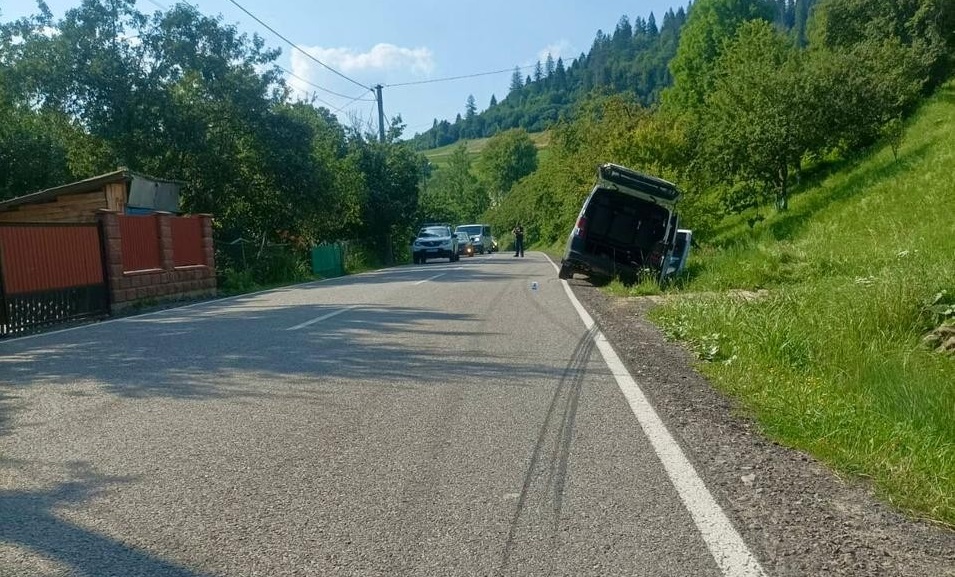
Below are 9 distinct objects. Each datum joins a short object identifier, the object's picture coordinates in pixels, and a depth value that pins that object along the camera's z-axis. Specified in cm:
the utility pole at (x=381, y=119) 4244
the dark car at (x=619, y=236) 1639
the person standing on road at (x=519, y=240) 4159
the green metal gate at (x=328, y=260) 2969
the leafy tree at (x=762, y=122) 2503
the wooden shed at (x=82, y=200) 1948
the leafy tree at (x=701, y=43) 5462
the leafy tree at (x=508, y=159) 11075
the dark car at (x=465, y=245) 4762
